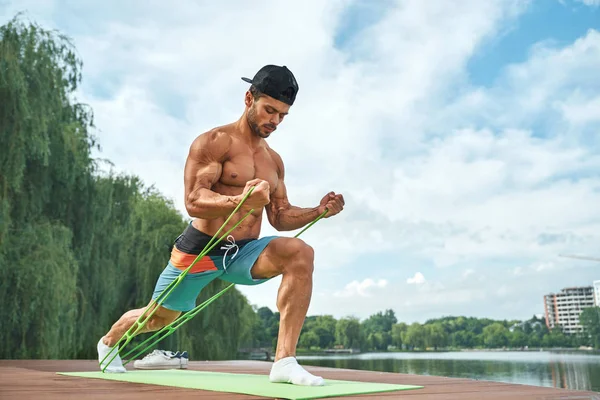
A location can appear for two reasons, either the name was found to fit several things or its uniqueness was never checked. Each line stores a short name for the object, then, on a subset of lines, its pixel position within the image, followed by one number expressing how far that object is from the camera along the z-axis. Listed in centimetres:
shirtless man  268
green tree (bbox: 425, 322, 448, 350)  6700
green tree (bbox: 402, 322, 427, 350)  6825
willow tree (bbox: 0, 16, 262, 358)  810
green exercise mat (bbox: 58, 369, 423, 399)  222
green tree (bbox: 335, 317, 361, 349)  5373
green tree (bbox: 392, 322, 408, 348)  7231
